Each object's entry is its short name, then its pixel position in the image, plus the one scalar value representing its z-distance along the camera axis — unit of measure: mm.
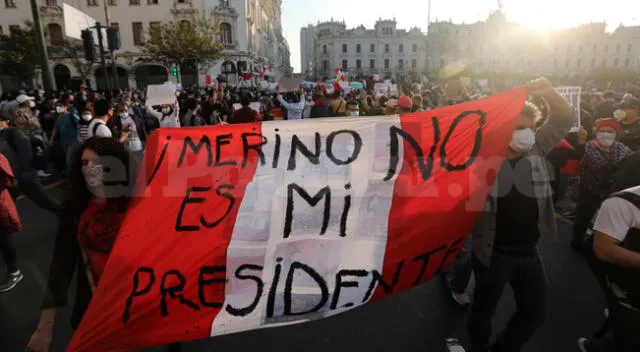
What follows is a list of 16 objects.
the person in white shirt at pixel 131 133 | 7597
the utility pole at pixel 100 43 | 10531
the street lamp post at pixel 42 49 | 10337
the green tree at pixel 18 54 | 34594
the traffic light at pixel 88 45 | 10281
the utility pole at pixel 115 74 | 14238
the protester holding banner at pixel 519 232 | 2615
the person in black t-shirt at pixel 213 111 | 9385
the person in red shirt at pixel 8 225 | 3994
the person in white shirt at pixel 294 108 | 10143
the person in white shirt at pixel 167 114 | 8586
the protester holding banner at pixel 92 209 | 2324
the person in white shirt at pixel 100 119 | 5734
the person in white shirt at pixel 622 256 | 2078
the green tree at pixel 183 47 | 32406
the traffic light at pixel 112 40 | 11102
